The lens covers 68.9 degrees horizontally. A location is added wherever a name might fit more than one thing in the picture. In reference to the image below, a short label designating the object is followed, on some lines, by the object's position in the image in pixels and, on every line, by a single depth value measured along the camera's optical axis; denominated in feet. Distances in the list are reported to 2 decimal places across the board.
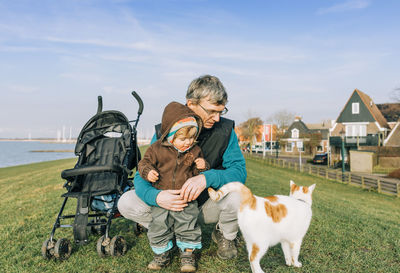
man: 8.85
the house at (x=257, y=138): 199.76
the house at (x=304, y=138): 161.07
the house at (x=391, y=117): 110.22
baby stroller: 10.35
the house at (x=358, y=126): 112.37
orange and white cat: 7.79
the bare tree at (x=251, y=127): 196.90
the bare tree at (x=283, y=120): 197.57
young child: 9.04
